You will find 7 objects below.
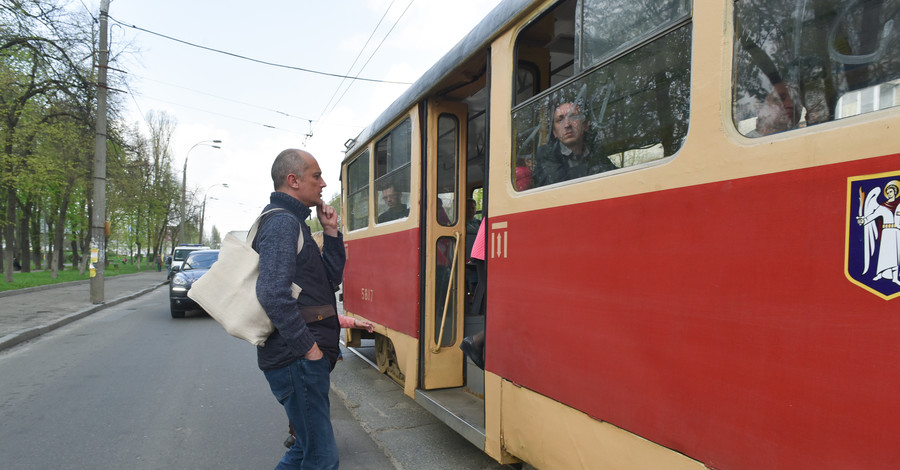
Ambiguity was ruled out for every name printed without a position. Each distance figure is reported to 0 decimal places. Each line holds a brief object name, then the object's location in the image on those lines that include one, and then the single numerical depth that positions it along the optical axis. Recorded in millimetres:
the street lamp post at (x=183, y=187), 30519
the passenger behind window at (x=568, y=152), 2188
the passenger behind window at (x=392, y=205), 4508
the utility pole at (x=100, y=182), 12477
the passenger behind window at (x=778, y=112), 1453
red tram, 1270
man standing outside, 2076
